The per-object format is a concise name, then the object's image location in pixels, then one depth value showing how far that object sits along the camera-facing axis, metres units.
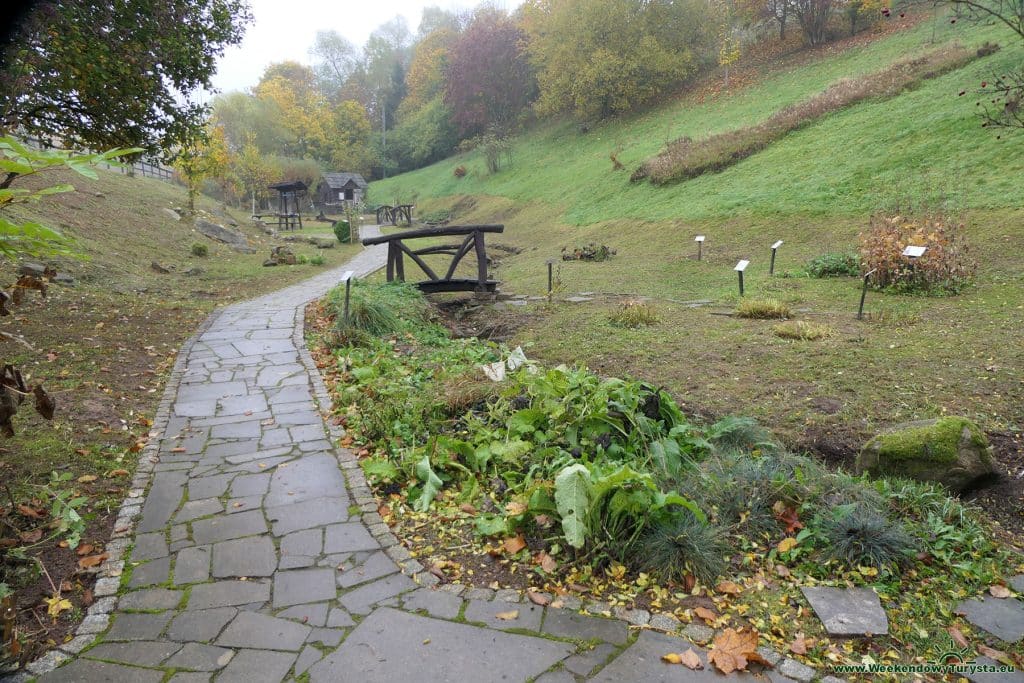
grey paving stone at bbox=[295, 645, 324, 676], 2.53
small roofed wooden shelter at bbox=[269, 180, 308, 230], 28.42
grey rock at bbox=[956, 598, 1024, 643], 2.74
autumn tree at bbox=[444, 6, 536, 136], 42.22
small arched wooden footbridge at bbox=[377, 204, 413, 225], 30.73
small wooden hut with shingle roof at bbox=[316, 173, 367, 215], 37.96
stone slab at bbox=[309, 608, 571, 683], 2.50
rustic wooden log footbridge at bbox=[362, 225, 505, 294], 10.15
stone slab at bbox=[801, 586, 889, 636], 2.74
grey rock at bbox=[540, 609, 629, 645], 2.72
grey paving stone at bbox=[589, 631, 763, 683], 2.47
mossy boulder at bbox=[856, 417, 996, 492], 3.88
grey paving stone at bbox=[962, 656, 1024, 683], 2.47
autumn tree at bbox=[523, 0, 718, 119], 30.03
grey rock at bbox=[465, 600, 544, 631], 2.81
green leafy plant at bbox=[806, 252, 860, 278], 10.52
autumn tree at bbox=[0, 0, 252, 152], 6.11
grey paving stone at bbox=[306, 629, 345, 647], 2.69
